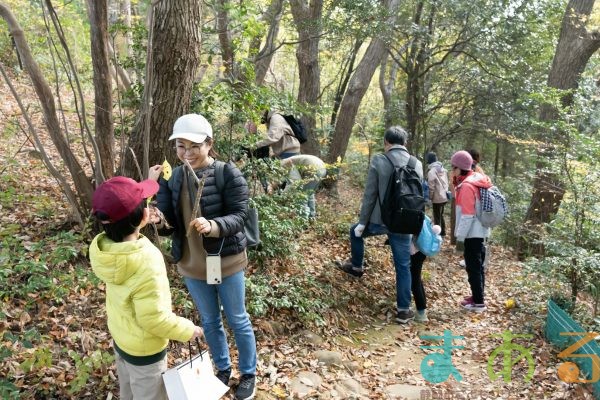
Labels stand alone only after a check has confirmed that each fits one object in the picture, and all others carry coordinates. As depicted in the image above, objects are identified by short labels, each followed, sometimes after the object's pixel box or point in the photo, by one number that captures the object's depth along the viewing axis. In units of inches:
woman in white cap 112.2
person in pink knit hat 212.4
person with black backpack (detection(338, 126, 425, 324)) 190.5
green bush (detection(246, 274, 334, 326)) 178.5
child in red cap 84.0
